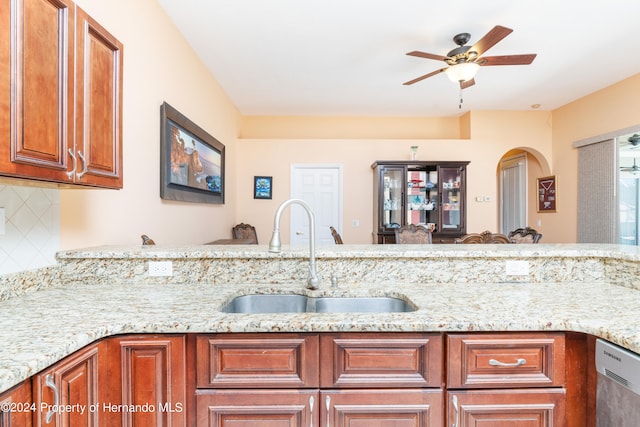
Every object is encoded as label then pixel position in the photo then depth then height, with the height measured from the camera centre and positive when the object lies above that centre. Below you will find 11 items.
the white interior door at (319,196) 5.11 +0.26
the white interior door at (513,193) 5.73 +0.35
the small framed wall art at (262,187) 5.05 +0.39
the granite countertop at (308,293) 0.98 -0.34
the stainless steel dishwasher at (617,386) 0.89 -0.50
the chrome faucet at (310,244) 1.38 -0.14
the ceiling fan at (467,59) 2.76 +1.32
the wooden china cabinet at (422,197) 4.70 +0.22
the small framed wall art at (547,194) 5.00 +0.29
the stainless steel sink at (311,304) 1.44 -0.41
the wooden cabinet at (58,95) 0.90 +0.38
